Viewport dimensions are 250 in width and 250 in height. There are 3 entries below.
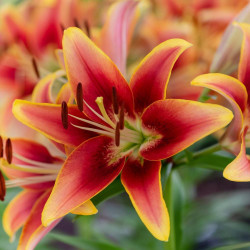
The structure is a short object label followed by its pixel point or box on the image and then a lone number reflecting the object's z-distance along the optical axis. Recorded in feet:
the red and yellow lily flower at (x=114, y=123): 2.16
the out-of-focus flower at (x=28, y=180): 2.41
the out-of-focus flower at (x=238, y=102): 2.12
